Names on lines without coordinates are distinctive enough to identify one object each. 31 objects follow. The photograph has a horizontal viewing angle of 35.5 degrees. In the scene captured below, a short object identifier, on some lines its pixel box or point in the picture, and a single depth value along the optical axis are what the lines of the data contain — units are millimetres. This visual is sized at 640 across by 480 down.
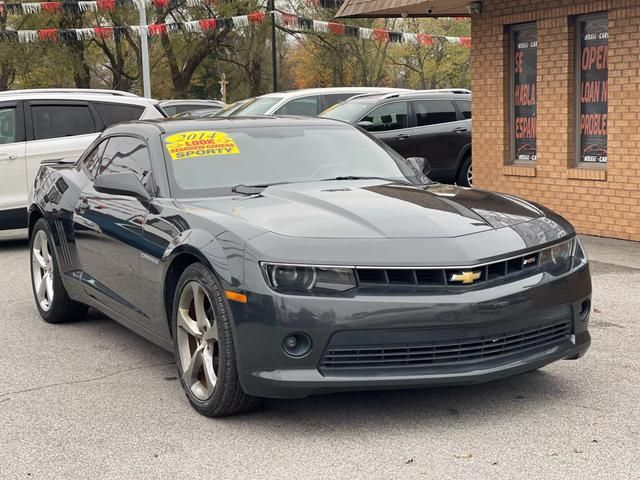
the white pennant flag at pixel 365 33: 27781
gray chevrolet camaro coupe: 4402
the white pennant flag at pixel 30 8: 30623
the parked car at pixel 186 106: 23094
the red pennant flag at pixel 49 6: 30900
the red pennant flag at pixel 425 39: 27953
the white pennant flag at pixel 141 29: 29764
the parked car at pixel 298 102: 15781
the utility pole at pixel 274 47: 34625
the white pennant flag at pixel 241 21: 30734
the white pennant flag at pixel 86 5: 28203
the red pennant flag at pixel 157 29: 30222
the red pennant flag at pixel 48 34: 30397
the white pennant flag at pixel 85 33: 30775
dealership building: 10602
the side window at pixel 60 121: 12109
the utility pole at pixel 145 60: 32188
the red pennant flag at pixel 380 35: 27891
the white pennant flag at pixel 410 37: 28125
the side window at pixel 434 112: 15844
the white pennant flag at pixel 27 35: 30841
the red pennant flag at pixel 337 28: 27812
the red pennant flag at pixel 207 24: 31209
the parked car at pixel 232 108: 16203
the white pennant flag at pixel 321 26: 28045
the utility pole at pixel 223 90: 41516
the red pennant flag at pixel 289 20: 27812
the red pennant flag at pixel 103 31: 30547
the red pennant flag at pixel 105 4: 28500
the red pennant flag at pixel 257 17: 29980
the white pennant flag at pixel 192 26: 30781
